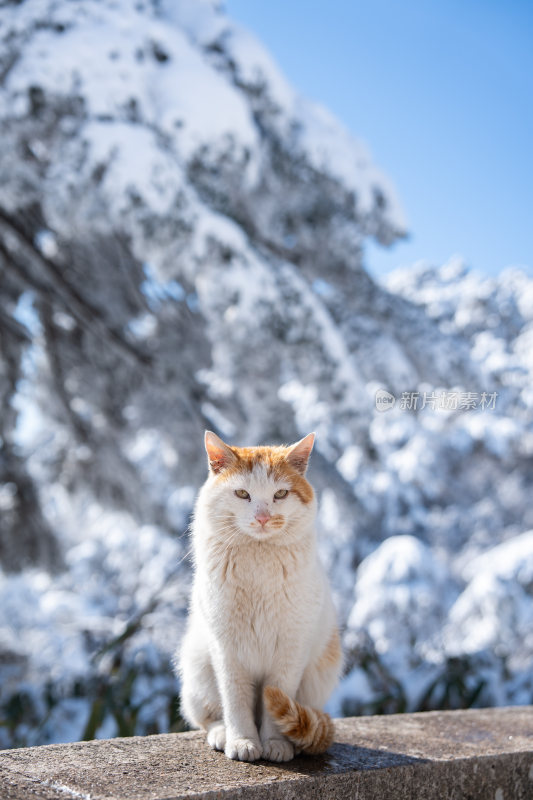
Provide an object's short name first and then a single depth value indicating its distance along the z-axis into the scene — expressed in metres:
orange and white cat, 1.17
